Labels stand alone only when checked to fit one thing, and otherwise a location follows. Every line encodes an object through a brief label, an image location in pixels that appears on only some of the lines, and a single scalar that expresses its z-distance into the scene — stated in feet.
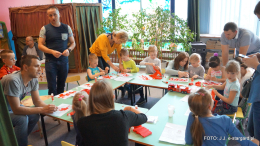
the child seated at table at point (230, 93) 6.87
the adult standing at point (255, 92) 5.83
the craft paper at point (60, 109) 6.83
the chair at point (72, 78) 10.89
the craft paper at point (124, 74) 11.34
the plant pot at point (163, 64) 17.47
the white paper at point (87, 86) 9.51
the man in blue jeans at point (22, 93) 6.77
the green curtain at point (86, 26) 19.15
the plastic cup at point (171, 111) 6.18
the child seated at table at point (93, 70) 10.77
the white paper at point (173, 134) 5.04
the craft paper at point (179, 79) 9.96
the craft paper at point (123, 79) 10.39
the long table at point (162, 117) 5.16
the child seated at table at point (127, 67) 11.59
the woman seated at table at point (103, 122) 4.38
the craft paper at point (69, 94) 8.32
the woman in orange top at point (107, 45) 10.34
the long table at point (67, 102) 6.57
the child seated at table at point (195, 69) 10.17
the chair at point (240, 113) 7.37
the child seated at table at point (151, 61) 11.68
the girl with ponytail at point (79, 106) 5.86
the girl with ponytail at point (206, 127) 4.73
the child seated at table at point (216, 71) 9.32
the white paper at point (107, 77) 10.97
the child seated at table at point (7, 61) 9.78
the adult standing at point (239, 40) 9.19
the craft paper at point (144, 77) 10.50
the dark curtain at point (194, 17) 18.20
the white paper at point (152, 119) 5.97
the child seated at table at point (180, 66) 10.46
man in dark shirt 9.98
